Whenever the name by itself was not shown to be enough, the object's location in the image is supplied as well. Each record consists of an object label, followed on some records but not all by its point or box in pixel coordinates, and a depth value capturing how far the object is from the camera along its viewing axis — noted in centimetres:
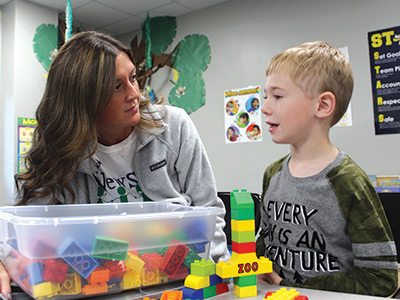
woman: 93
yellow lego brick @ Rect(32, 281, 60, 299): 51
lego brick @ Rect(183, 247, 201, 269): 60
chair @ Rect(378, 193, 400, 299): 130
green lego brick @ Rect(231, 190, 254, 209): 53
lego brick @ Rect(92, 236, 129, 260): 52
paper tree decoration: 304
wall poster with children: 270
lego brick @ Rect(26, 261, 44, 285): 50
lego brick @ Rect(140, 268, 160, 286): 57
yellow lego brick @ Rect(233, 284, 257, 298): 53
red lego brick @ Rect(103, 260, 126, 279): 53
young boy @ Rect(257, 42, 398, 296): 65
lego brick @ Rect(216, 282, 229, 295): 55
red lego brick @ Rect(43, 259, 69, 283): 50
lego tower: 53
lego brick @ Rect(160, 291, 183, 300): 49
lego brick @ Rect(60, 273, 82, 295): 52
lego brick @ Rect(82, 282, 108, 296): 53
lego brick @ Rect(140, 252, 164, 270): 56
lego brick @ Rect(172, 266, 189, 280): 60
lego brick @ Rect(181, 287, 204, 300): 52
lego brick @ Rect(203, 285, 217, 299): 53
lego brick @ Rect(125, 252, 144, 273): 55
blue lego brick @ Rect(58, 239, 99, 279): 51
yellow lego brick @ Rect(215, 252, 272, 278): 53
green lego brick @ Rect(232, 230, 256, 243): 54
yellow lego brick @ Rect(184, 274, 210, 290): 52
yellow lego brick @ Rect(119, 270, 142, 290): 55
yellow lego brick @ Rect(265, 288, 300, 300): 47
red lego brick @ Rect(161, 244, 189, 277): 58
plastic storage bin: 50
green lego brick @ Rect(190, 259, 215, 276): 53
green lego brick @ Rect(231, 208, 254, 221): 53
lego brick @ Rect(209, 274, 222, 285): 54
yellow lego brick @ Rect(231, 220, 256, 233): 54
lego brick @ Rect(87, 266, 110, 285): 53
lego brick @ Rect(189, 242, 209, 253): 61
